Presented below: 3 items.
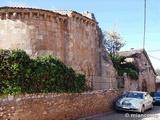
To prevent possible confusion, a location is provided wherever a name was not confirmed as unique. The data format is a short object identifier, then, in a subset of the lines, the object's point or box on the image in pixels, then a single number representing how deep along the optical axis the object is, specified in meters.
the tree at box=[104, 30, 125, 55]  40.36
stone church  16.08
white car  15.56
